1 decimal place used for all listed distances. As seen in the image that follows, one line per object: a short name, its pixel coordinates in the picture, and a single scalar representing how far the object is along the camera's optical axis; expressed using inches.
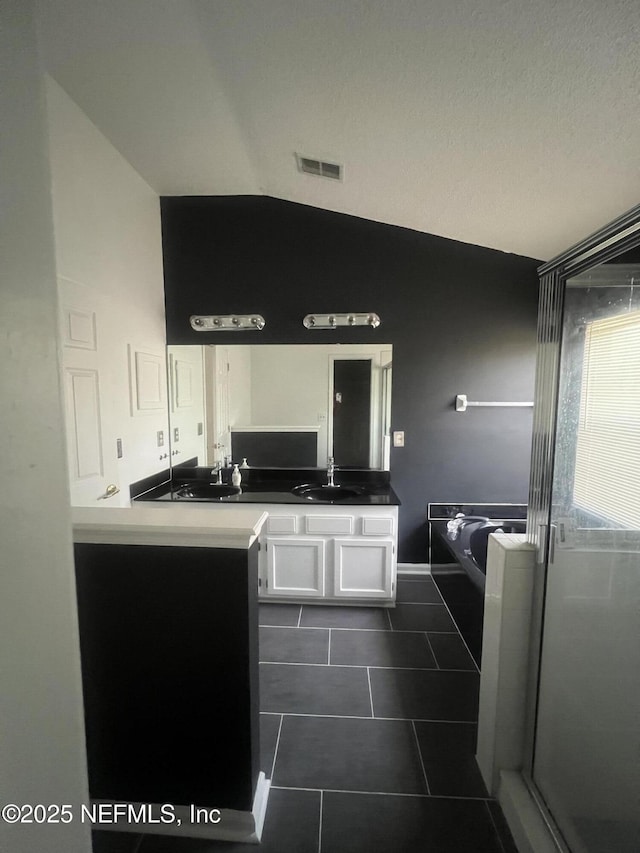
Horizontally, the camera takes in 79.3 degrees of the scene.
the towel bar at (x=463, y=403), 122.3
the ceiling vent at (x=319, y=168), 89.6
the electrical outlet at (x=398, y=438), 124.6
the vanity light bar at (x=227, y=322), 117.3
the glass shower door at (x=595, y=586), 42.7
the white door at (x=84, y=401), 74.7
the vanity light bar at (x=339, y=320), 117.3
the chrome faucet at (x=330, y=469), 124.2
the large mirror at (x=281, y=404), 121.8
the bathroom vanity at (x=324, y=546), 105.3
